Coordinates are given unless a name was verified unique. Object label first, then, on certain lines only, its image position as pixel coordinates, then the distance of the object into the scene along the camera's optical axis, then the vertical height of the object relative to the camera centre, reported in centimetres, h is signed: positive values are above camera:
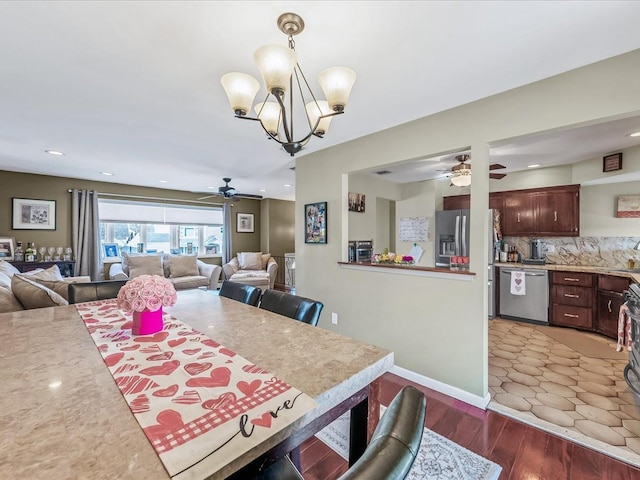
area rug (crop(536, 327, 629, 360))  307 -122
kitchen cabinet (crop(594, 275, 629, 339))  333 -75
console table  427 -48
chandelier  123 +76
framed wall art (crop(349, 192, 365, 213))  445 +60
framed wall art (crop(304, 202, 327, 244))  333 +19
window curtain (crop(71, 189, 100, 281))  497 +8
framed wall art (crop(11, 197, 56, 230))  454 +36
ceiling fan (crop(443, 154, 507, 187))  357 +88
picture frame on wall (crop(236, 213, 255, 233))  727 +39
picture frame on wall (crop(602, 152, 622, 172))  344 +99
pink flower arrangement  127 -27
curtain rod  538 +82
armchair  598 -73
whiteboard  516 +20
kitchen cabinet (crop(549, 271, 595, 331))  369 -79
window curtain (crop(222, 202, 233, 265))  687 +6
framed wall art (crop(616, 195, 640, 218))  371 +47
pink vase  131 -41
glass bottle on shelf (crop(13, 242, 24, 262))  435 -29
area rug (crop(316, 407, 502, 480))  156 -130
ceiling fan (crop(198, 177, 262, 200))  493 +80
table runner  61 -45
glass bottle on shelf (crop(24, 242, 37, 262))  446 -31
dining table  57 -46
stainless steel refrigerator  425 +5
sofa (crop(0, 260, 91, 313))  214 -48
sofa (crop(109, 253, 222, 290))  522 -63
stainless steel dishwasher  399 -85
